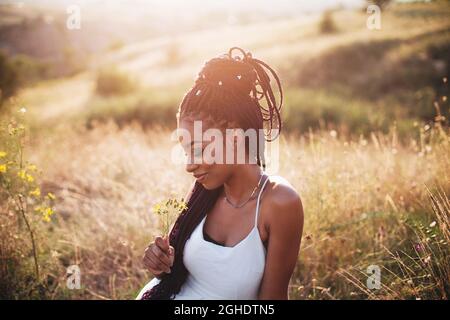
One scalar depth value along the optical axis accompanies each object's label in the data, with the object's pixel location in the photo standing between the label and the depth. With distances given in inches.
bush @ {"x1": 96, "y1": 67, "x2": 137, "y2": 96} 728.6
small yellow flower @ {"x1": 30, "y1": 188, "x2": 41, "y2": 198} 113.5
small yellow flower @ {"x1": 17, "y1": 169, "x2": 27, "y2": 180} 108.8
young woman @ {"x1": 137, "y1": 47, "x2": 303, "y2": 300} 76.7
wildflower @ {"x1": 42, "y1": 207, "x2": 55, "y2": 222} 111.2
